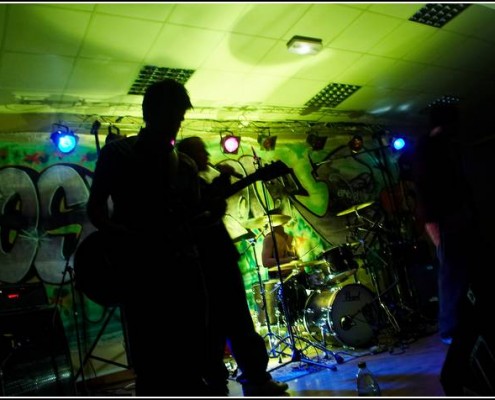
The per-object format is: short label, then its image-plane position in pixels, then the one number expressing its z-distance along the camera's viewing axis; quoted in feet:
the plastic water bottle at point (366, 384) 8.72
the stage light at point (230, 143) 21.12
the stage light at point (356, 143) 24.23
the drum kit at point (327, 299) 15.05
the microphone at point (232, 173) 7.56
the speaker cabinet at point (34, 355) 10.60
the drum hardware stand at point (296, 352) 12.80
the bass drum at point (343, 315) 14.90
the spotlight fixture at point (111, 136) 16.12
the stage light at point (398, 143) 24.84
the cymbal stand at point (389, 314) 15.81
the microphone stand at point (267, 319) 15.25
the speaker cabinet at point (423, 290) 19.70
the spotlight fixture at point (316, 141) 23.84
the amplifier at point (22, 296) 12.15
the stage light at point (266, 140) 22.72
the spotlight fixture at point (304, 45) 15.19
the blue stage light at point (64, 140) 16.92
